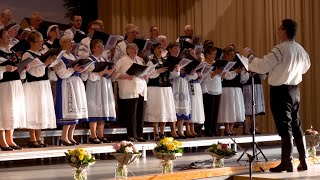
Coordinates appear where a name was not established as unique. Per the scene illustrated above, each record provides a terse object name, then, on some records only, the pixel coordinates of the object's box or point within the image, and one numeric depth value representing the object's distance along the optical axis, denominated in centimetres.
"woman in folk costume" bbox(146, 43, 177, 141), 1320
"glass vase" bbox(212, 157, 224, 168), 1020
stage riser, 1008
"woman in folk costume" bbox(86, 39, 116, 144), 1206
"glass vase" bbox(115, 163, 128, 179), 856
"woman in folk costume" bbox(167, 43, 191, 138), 1376
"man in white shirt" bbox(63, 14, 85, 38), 1334
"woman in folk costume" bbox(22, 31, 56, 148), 1099
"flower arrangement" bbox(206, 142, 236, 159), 1029
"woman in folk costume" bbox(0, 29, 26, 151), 1057
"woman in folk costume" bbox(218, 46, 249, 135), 1498
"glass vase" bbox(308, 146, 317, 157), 1155
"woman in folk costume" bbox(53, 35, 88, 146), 1149
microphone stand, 1003
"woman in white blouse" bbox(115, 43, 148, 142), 1242
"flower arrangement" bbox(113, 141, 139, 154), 877
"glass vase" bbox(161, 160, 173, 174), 933
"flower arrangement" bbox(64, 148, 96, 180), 819
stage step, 897
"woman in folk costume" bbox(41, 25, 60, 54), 1181
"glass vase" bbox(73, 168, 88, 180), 822
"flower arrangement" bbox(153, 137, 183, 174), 934
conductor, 980
